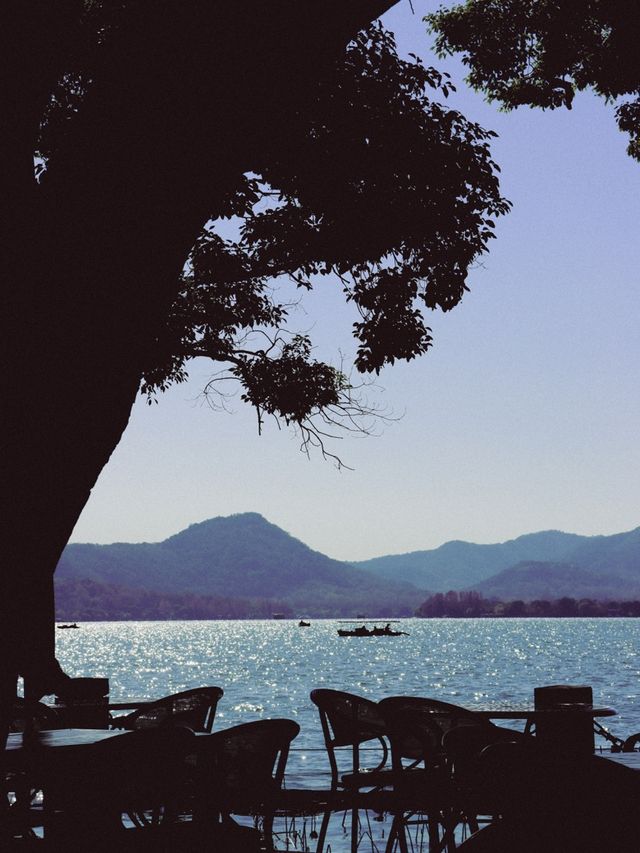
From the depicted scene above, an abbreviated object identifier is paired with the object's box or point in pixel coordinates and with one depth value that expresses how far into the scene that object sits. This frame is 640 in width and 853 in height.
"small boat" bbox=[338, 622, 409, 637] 181.75
